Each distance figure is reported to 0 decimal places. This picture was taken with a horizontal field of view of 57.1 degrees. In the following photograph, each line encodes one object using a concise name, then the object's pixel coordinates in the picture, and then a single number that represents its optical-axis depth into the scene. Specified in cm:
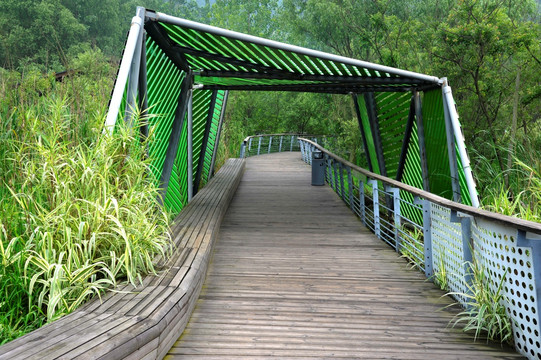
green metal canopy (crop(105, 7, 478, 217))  582
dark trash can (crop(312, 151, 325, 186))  1277
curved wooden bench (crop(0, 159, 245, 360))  236
